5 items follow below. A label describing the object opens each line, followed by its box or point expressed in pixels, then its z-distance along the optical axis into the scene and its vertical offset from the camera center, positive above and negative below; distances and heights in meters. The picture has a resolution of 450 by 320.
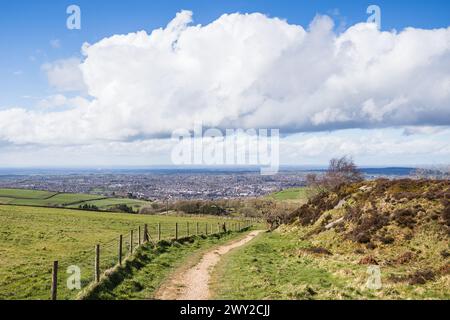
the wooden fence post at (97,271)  19.34 -5.24
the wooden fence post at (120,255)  23.85 -5.53
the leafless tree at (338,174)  84.81 -2.73
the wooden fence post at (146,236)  34.28 -6.35
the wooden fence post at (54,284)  15.78 -4.81
